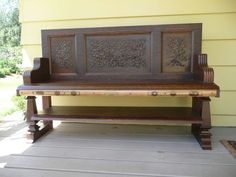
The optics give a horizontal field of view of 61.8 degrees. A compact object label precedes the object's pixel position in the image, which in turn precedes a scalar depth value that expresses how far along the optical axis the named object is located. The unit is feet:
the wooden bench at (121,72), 4.88
